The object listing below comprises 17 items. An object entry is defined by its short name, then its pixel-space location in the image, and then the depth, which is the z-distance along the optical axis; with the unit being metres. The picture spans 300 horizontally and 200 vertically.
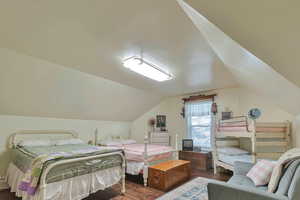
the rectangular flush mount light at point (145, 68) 2.75
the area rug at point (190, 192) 2.73
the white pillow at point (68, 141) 3.54
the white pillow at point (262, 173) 2.05
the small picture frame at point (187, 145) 5.06
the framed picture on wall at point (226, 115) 4.57
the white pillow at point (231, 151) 3.81
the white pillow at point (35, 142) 3.14
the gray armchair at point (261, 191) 1.39
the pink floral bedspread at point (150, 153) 3.45
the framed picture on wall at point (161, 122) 5.94
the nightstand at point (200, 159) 4.50
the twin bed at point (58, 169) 1.98
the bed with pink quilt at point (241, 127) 2.89
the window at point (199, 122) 5.01
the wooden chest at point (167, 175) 3.10
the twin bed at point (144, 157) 3.35
